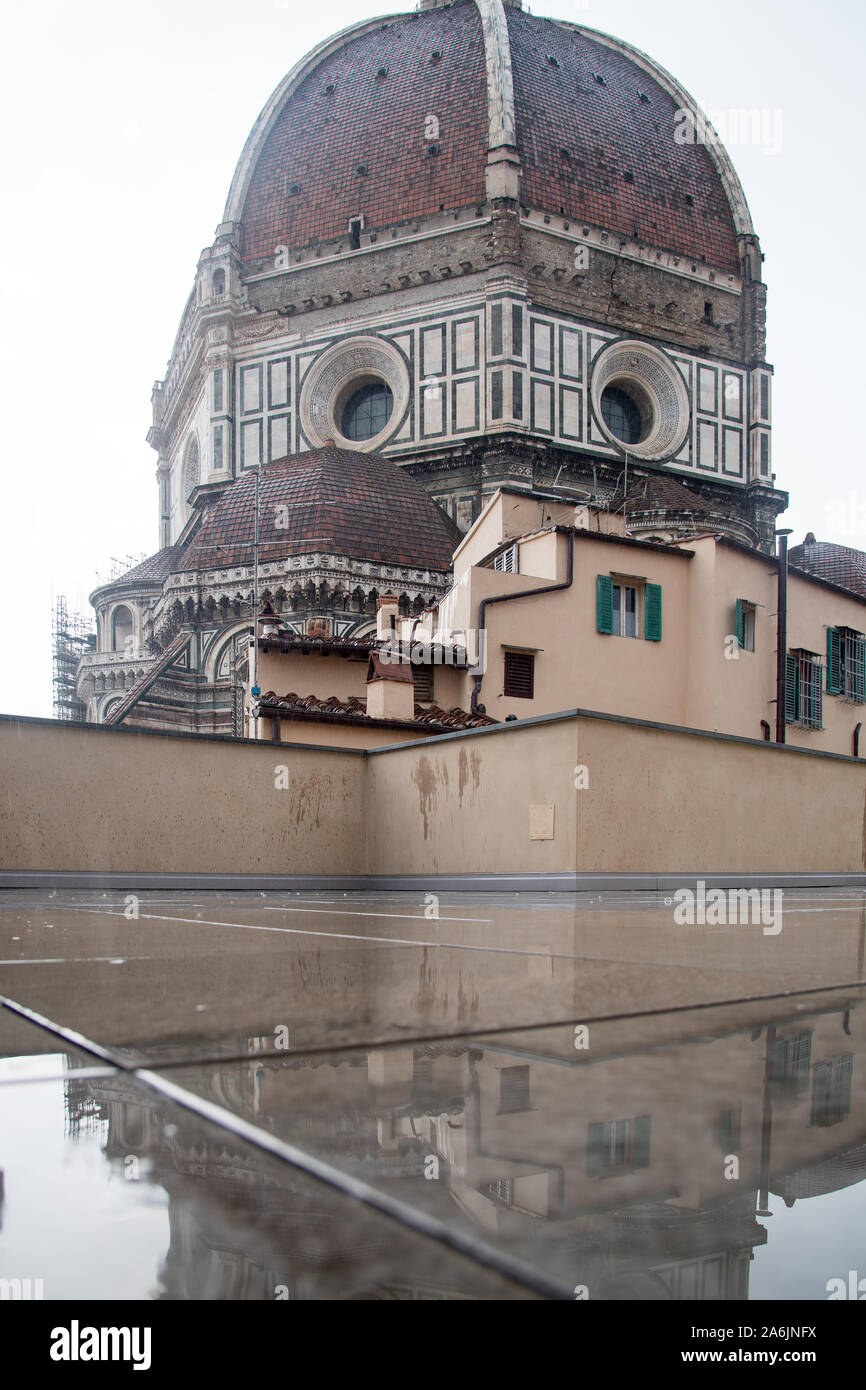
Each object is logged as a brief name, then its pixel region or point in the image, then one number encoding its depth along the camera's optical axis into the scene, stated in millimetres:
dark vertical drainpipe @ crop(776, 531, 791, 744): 14828
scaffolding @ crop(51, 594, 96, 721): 36062
